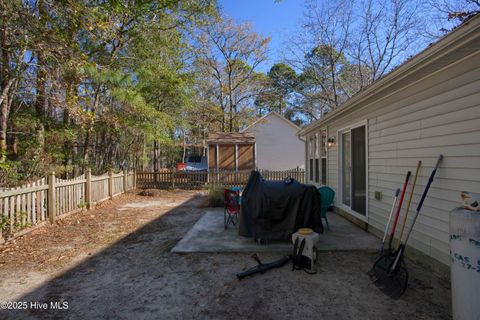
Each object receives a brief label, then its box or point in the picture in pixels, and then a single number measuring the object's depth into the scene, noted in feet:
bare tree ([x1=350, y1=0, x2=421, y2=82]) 43.68
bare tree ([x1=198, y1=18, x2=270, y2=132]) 63.67
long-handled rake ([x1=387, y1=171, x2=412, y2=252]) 11.63
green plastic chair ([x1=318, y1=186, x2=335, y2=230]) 17.87
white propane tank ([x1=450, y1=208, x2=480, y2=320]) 6.64
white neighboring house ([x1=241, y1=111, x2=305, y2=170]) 68.74
